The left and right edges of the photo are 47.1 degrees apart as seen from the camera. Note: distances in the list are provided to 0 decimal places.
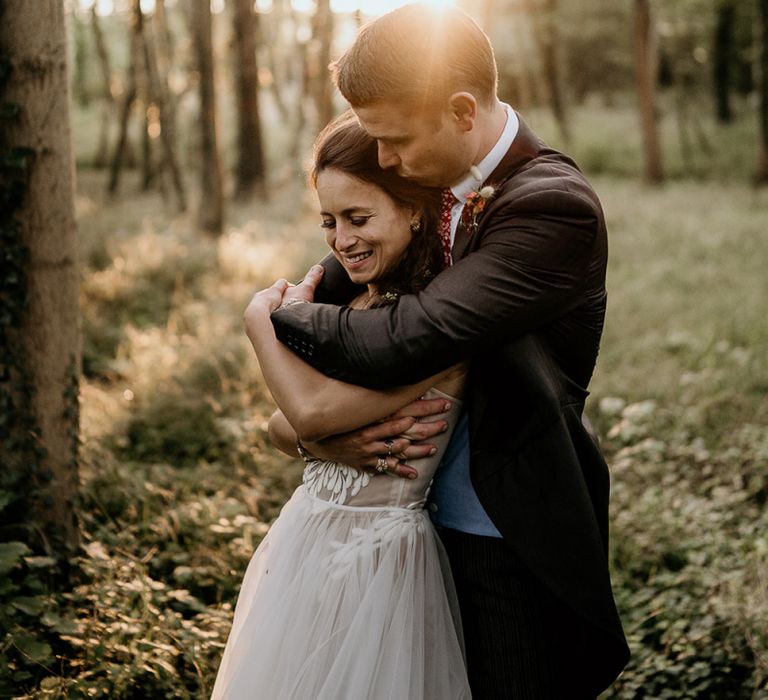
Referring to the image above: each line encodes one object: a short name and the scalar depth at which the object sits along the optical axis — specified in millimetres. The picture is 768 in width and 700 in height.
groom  2180
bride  2385
